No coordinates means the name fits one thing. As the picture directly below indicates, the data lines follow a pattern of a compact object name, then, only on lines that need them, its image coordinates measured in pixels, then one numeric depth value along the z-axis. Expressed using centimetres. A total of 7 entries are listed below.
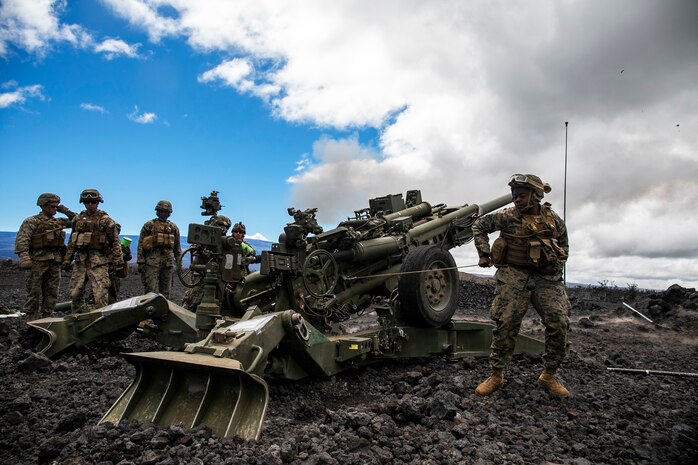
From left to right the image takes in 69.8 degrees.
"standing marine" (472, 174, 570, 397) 489
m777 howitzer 349
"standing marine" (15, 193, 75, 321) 742
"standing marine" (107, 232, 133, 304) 796
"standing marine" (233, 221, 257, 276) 803
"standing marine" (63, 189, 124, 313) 720
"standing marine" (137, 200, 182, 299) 877
